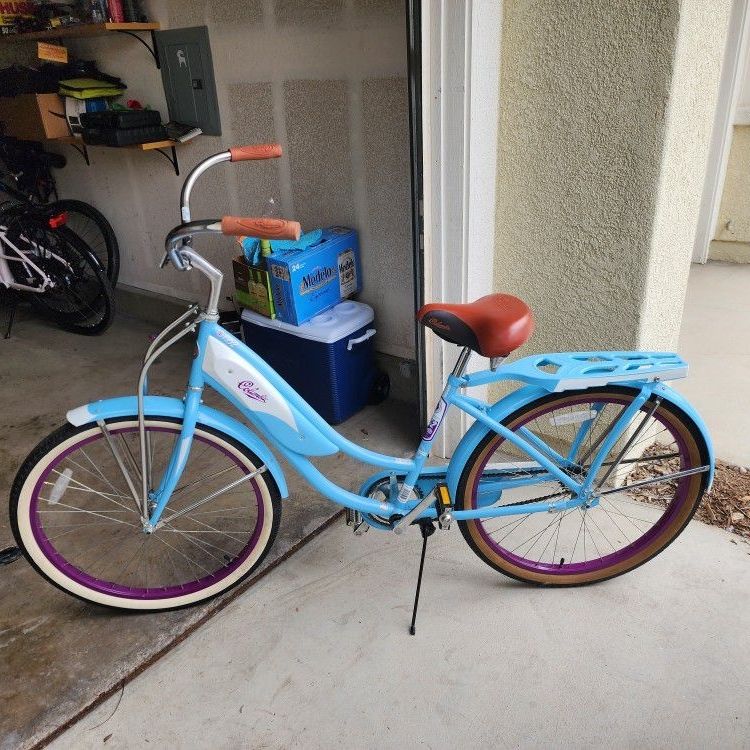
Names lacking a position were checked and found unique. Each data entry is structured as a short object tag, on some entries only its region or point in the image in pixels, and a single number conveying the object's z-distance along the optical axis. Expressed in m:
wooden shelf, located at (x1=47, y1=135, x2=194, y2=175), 2.95
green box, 2.48
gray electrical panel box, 2.80
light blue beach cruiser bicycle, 1.49
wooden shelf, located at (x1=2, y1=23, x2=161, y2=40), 2.81
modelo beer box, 2.37
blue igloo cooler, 2.46
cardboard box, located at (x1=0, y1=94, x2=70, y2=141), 3.19
